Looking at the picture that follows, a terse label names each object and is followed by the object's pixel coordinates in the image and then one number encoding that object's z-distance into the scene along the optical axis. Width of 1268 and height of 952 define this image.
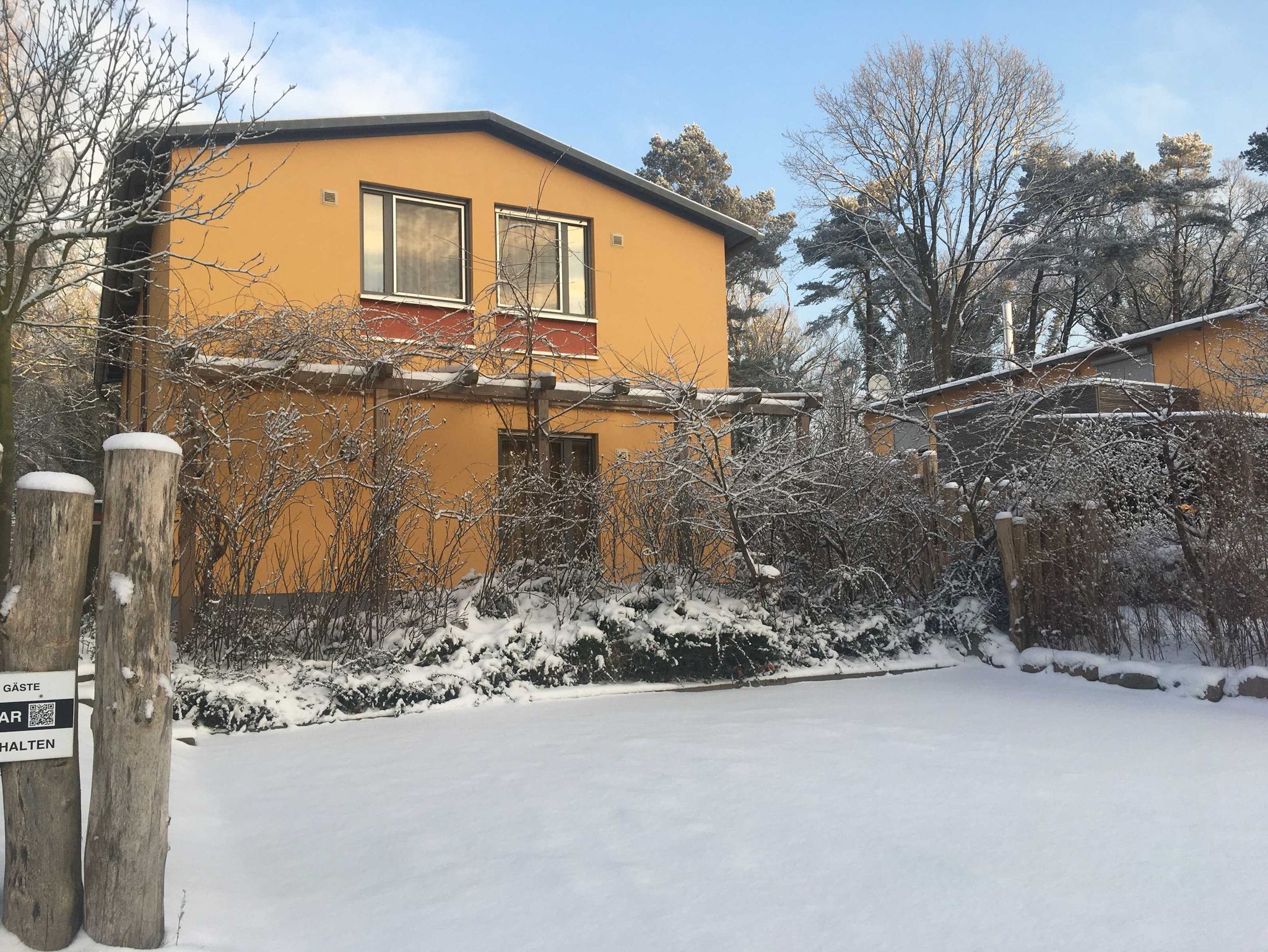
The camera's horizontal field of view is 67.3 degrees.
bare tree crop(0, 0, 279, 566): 5.96
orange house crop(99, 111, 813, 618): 9.42
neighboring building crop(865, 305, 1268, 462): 8.59
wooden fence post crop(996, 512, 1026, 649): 8.58
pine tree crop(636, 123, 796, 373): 29.17
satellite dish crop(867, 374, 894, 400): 10.50
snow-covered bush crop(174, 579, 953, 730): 6.74
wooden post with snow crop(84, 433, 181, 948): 2.87
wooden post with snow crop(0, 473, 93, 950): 2.81
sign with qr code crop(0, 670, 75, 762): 2.79
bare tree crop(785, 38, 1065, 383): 23.62
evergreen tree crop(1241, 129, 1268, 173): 20.73
